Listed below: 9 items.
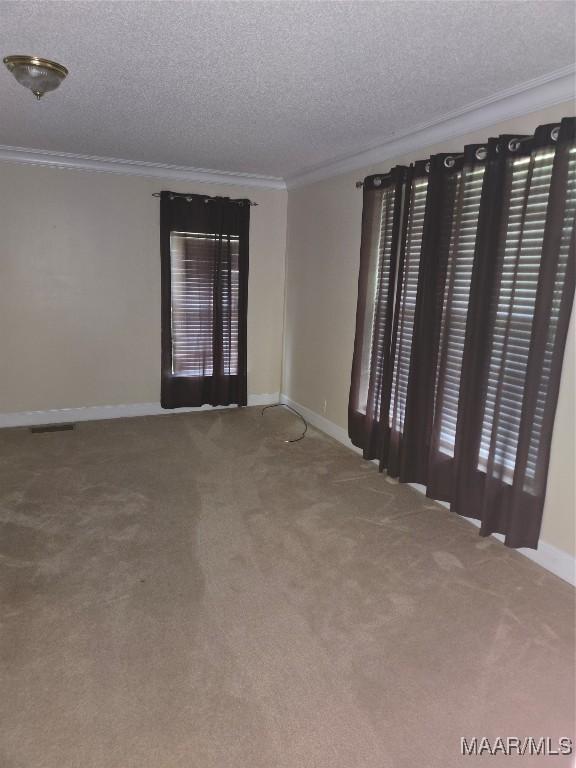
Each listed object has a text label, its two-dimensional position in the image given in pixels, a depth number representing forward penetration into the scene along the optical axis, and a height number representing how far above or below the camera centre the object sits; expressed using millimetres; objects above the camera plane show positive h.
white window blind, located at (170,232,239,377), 4840 -152
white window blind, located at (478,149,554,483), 2559 -18
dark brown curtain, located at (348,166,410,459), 3535 -111
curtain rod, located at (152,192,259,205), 4687 +829
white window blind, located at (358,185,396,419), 3619 -51
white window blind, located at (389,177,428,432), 3352 -30
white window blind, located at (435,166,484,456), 2945 -2
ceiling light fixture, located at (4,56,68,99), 2379 +984
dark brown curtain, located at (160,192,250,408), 4781 -108
